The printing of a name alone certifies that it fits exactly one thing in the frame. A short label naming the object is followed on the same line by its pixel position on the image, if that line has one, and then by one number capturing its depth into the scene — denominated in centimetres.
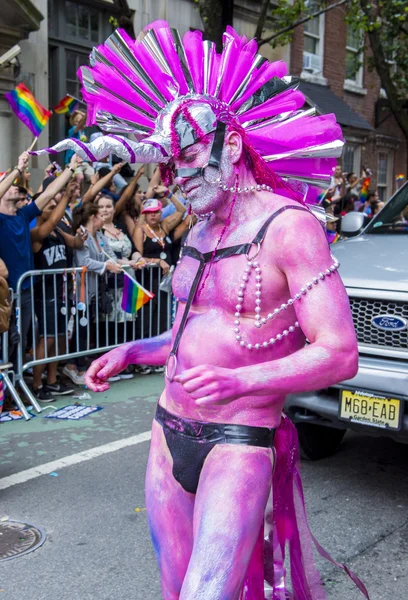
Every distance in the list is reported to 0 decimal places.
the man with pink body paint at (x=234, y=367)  189
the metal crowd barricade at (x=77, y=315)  681
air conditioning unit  1997
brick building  1988
